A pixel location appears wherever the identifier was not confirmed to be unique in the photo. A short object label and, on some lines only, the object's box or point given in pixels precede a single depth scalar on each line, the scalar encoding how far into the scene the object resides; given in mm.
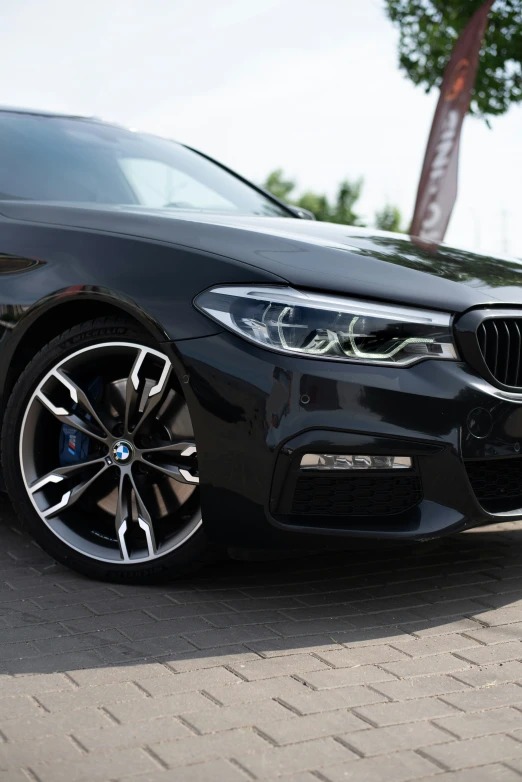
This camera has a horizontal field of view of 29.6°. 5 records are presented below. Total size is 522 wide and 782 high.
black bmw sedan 2867
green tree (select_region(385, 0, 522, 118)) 12500
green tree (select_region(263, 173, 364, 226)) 79750
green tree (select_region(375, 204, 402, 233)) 80975
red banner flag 11078
